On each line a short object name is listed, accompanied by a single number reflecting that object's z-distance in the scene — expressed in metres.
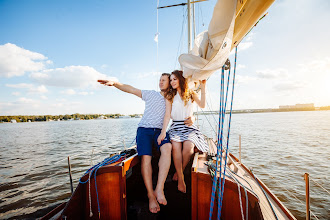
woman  2.24
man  2.04
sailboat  1.25
